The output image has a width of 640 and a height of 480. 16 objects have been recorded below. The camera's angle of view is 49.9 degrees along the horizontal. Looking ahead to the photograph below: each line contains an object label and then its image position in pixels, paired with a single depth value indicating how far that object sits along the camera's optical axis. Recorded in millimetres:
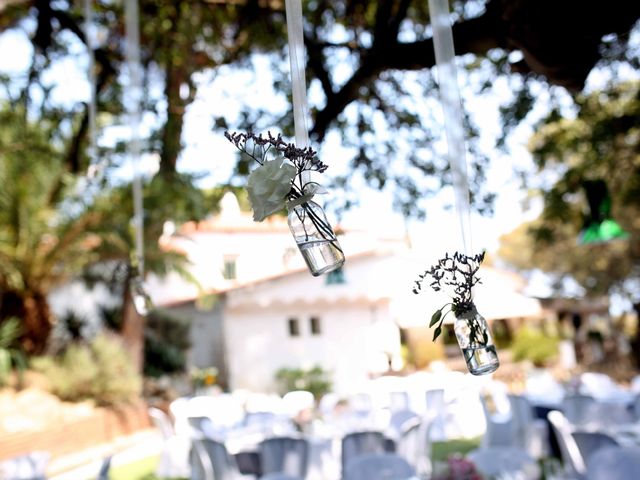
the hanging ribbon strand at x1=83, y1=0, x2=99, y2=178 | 4562
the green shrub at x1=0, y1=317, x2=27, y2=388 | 13212
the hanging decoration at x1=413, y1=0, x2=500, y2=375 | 1875
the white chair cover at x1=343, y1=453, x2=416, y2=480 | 4871
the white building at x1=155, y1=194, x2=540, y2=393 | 21094
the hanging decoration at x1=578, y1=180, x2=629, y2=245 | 6688
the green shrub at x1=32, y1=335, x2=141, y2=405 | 13930
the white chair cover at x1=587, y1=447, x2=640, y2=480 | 4387
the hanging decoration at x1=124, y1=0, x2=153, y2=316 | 4266
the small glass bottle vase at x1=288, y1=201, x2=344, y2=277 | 1798
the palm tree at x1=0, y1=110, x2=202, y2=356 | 13719
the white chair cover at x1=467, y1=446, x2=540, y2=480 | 5477
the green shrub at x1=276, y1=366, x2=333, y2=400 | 19578
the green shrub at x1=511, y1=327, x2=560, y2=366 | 24531
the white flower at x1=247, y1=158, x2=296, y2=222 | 1736
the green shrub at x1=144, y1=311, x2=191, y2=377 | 19797
